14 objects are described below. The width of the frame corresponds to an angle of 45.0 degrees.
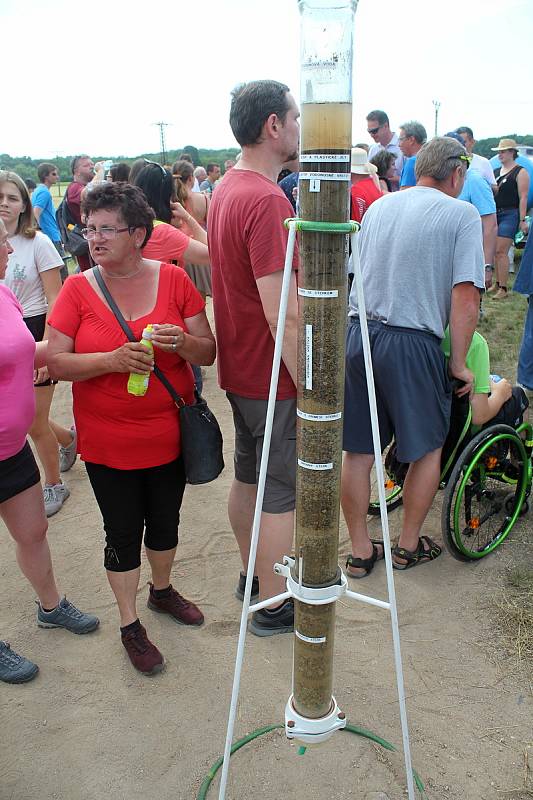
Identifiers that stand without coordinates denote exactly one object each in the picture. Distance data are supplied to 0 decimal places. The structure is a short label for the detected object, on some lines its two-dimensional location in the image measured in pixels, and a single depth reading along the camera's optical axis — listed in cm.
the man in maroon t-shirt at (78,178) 773
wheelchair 296
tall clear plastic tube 128
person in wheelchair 303
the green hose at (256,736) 207
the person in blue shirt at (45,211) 771
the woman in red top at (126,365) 225
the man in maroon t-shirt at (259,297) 222
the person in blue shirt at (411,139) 690
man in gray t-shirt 271
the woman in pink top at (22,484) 225
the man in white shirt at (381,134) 766
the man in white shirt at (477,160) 732
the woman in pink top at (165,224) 349
